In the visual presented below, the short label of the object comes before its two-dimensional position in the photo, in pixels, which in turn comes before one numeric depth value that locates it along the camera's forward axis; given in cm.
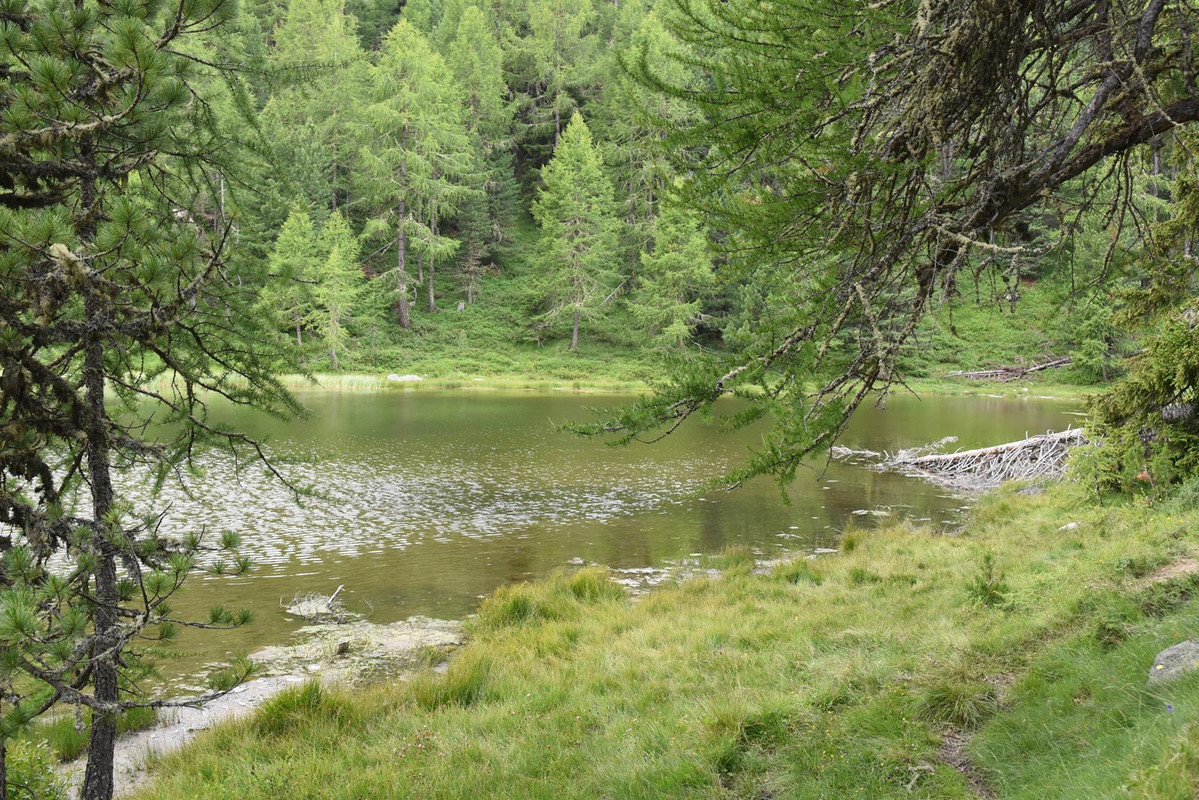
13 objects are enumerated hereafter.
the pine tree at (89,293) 333
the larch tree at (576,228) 5009
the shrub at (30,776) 464
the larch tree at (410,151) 4972
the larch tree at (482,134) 5622
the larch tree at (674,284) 4812
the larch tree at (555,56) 6338
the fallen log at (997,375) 4679
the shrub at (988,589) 725
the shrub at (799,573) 1088
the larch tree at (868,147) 367
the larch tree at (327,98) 5360
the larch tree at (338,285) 4472
